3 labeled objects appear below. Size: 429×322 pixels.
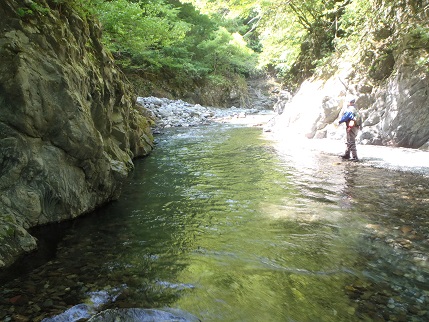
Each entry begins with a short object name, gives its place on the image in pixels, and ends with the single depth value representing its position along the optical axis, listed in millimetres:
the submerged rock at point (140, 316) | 2467
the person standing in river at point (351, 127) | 8672
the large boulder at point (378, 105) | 9039
